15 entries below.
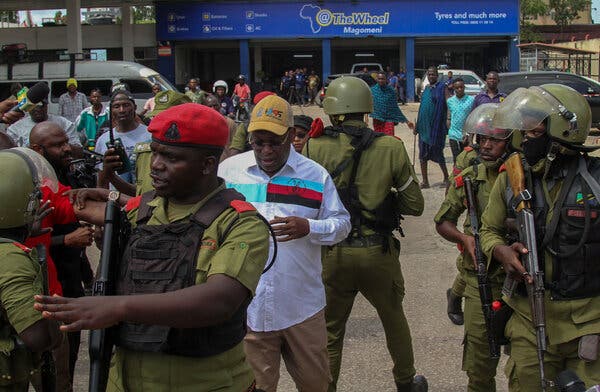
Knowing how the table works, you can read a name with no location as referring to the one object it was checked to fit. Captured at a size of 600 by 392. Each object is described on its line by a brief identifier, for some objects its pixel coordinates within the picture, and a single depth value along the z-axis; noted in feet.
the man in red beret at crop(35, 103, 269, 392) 7.30
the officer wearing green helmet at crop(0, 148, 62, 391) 8.43
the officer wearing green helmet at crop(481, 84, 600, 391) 10.32
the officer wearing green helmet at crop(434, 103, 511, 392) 13.51
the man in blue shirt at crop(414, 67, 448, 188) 39.24
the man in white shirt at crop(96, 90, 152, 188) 18.16
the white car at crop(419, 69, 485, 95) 81.05
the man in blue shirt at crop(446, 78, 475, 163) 38.73
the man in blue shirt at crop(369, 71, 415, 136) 29.15
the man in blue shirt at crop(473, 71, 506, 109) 37.32
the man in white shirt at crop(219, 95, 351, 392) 11.74
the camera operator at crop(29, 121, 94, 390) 14.88
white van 65.67
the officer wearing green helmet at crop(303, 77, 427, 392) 14.28
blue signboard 112.37
